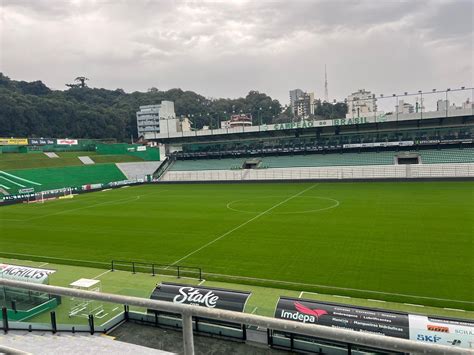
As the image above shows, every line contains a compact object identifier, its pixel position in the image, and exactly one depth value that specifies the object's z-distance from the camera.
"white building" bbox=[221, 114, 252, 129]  113.28
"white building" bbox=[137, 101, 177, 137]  144.50
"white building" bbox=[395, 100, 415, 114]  91.65
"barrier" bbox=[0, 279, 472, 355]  2.04
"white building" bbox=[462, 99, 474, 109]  69.60
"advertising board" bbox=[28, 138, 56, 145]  65.84
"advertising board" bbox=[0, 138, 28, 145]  61.89
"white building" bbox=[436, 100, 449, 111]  68.72
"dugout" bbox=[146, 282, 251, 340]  8.75
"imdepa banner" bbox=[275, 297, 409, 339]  8.33
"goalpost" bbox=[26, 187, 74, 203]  44.44
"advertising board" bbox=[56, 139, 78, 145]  69.56
